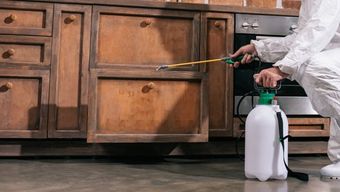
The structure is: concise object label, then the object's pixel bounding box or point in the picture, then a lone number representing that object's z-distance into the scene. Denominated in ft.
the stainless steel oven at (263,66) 14.13
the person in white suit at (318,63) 11.37
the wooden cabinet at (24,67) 13.28
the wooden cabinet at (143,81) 13.09
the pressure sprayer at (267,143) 11.73
